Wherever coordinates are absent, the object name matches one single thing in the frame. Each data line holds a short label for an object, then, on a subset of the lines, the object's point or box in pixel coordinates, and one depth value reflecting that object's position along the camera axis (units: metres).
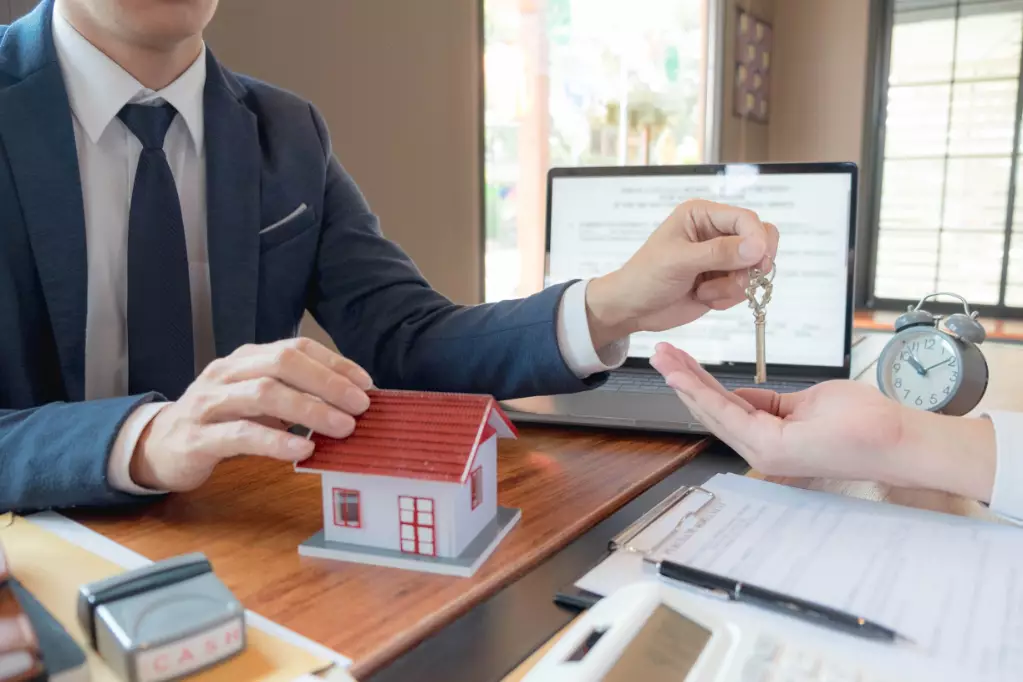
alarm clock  0.93
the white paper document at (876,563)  0.44
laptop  1.11
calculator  0.37
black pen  0.43
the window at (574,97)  2.25
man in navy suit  0.61
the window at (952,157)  3.72
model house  0.52
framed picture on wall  3.84
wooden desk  0.46
